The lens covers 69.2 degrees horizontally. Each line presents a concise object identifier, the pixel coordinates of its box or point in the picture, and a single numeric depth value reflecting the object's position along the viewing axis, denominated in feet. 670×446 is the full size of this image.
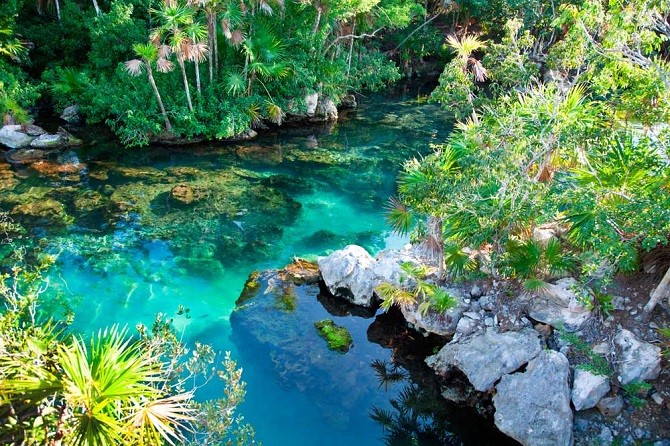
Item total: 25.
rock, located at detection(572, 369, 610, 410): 28.25
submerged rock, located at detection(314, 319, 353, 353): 36.01
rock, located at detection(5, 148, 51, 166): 61.67
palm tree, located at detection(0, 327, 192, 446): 15.11
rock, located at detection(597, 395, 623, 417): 27.91
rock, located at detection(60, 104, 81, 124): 72.59
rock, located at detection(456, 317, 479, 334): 33.68
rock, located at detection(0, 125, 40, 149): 63.93
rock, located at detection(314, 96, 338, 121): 81.58
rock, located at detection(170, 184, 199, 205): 56.43
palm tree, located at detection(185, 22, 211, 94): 58.36
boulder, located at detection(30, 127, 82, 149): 64.54
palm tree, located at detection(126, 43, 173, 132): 57.88
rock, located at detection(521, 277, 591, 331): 31.55
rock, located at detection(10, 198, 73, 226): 50.31
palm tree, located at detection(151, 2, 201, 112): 56.49
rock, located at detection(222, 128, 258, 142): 71.97
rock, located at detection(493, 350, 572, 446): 27.40
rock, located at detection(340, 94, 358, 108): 90.89
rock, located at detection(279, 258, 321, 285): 42.88
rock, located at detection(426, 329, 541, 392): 30.55
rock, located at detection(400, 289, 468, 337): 34.78
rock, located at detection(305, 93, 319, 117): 76.25
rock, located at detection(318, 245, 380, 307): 39.63
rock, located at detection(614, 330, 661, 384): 28.32
